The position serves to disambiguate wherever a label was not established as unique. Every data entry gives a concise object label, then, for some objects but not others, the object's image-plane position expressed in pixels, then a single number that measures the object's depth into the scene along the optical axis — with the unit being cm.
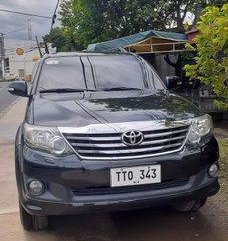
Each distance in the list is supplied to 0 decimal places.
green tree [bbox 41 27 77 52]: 3254
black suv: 216
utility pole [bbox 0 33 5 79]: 4229
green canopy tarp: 748
